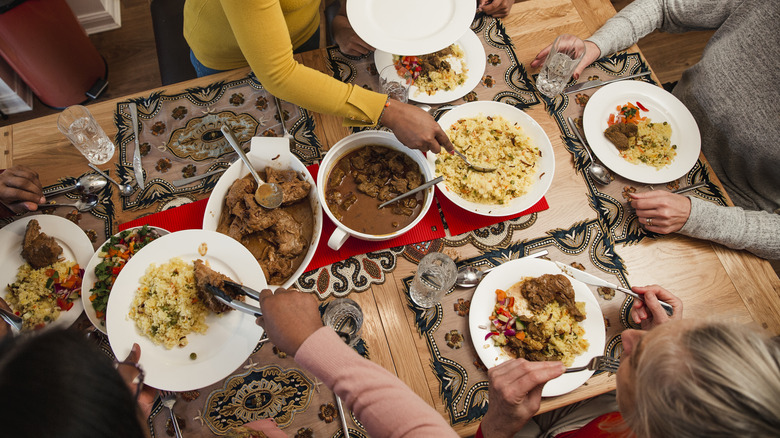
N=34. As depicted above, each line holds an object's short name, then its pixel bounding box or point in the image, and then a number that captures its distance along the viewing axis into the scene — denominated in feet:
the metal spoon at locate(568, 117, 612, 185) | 5.86
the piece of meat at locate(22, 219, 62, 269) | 4.69
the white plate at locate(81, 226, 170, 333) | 4.52
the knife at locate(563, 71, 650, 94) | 6.41
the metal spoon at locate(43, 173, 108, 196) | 5.44
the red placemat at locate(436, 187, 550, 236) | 5.54
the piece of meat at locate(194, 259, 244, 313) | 4.32
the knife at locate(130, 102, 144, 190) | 5.58
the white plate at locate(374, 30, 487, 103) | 6.07
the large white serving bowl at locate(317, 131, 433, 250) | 4.83
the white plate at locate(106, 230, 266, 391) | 4.10
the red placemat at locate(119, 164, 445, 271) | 5.28
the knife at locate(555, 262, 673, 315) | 5.15
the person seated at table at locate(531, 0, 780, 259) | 5.47
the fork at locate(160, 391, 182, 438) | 4.46
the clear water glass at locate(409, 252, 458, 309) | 4.91
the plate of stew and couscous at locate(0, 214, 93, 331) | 4.60
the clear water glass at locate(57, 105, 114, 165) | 5.41
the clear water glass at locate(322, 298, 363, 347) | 4.93
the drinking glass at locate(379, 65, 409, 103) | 5.92
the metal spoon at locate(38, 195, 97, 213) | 5.41
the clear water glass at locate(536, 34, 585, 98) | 6.11
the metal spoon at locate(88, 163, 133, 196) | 5.51
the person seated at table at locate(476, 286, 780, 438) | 2.91
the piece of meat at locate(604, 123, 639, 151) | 6.00
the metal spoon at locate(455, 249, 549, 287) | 5.18
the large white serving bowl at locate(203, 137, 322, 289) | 4.91
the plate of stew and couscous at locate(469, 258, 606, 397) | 4.82
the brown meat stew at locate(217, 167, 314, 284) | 4.88
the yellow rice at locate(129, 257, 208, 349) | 4.19
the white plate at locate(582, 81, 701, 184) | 5.90
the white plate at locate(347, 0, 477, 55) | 5.38
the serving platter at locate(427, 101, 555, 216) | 5.36
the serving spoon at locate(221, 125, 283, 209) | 4.94
